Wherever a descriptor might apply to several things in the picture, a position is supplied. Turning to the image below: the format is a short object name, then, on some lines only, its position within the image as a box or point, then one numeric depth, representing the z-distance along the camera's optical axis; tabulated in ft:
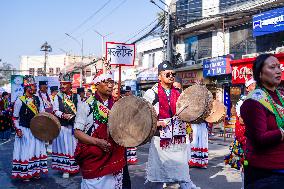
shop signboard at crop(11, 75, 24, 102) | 66.03
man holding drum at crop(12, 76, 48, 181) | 24.50
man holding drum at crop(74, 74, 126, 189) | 12.67
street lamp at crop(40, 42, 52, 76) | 176.96
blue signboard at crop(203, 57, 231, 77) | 67.62
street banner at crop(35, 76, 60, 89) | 58.50
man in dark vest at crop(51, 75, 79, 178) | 26.32
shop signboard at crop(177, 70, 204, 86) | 77.76
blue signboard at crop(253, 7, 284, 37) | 55.62
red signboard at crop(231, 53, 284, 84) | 62.08
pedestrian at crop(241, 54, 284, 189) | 8.73
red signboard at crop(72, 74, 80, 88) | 142.66
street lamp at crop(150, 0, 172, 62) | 67.46
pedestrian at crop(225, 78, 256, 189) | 19.11
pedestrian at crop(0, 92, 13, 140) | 50.76
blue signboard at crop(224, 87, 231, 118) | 61.10
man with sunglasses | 17.12
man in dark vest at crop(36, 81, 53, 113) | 26.61
